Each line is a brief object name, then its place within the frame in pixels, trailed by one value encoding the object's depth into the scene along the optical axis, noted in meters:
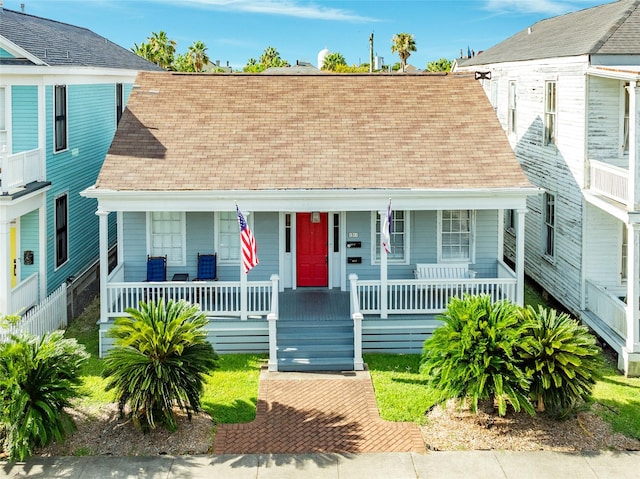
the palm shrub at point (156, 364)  11.97
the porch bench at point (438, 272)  18.11
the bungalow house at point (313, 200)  16.38
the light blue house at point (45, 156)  16.78
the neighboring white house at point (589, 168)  15.13
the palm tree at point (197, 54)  71.38
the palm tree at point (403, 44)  84.00
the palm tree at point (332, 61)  94.78
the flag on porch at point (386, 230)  15.97
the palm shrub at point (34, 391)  11.11
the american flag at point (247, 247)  15.23
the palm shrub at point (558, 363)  12.05
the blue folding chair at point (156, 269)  17.94
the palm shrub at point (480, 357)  11.95
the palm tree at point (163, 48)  60.90
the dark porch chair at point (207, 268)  17.98
